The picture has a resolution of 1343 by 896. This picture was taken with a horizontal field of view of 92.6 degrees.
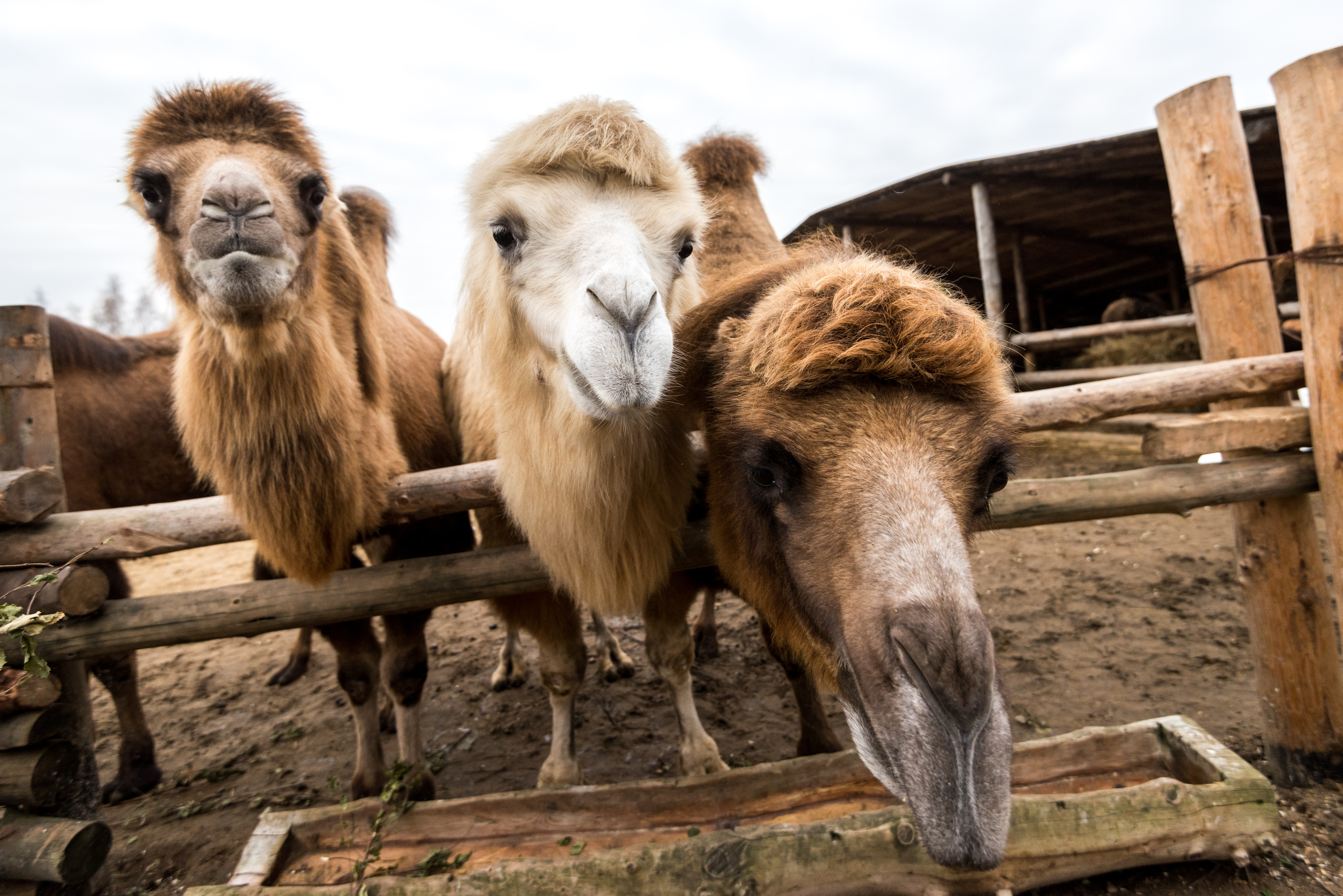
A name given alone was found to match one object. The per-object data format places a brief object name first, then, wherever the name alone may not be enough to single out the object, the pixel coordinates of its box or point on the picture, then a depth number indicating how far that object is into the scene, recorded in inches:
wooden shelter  305.4
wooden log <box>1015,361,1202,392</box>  289.6
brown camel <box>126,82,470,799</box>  88.4
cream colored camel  65.3
